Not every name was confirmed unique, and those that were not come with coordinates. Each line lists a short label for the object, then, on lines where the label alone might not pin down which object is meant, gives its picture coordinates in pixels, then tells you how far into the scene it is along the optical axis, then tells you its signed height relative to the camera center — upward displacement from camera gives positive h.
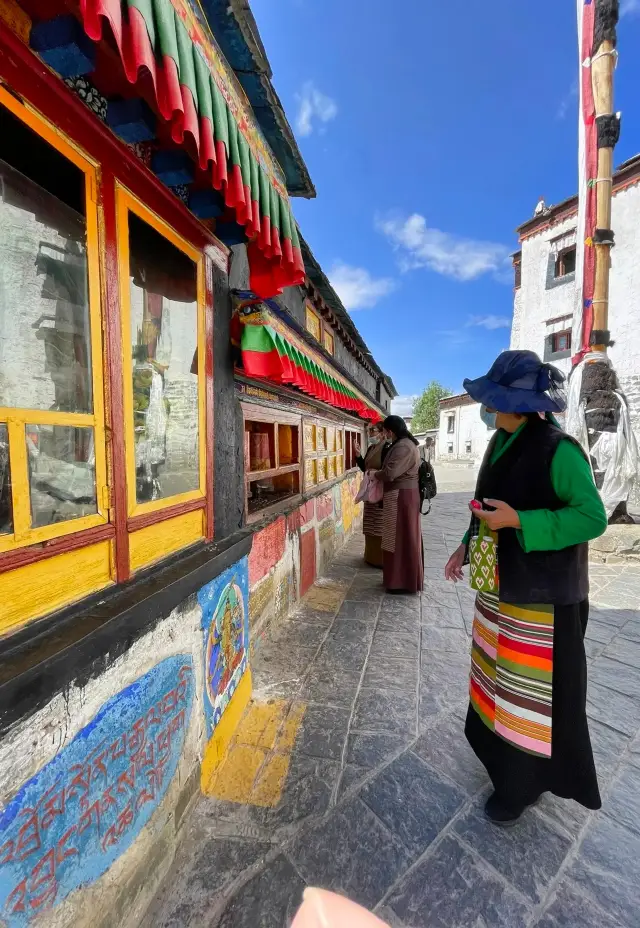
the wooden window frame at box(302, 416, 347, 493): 5.05 -0.18
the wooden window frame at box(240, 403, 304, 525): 3.10 -0.10
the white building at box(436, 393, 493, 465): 30.51 +0.92
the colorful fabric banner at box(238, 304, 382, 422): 2.46 +0.63
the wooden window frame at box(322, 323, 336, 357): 6.19 +1.76
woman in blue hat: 1.59 -0.62
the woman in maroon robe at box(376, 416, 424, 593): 4.55 -0.84
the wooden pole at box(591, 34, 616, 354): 6.70 +4.40
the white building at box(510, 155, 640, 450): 14.26 +6.88
